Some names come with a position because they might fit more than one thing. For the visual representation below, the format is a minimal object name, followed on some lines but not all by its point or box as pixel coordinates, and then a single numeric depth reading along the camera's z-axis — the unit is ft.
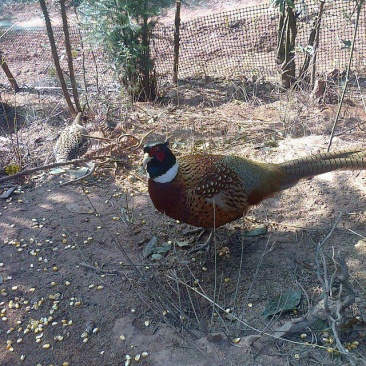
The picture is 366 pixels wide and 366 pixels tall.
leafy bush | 18.37
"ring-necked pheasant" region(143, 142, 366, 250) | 8.99
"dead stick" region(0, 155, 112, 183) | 11.49
